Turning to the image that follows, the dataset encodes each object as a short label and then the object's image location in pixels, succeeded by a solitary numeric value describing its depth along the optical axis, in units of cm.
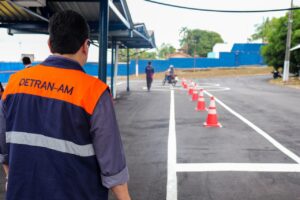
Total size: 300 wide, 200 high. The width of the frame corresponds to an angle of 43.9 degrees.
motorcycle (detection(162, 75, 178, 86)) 2977
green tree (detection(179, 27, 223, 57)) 12775
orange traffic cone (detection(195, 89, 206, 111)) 1425
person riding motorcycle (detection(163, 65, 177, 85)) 2980
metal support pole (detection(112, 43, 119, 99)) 1822
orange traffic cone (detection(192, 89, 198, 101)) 1797
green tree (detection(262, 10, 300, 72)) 4041
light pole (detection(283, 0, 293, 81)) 3547
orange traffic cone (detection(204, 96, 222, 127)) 1037
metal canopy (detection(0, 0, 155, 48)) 959
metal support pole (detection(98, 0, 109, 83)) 791
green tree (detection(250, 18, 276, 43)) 11796
